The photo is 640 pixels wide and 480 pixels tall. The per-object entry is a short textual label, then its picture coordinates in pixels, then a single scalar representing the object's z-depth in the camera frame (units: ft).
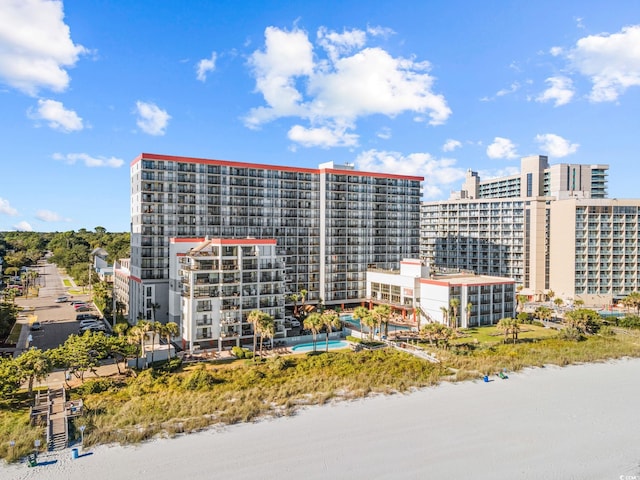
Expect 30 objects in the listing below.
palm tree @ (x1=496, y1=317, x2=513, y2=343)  241.29
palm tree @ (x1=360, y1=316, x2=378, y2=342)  226.58
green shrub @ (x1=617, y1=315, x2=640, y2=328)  294.25
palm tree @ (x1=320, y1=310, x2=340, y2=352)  218.18
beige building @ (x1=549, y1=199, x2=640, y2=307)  394.93
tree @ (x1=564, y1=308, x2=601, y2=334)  267.18
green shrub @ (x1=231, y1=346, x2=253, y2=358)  210.59
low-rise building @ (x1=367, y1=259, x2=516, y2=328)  282.56
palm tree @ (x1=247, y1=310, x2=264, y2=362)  204.14
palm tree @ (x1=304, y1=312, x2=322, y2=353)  214.48
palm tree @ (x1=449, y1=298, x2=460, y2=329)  269.23
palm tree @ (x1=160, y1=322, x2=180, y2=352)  191.65
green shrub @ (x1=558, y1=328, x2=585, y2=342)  253.03
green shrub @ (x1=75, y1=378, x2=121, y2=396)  160.72
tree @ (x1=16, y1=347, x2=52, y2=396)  147.02
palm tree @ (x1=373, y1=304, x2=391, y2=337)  229.45
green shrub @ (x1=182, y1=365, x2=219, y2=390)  167.84
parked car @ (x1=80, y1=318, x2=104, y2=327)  271.08
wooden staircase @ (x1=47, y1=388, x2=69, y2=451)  122.62
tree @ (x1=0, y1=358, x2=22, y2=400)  142.10
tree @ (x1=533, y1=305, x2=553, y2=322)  306.55
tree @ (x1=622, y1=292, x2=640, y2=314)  324.80
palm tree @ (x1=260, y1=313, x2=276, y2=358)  203.10
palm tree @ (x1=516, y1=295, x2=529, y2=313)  313.32
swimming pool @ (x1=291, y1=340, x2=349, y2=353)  231.07
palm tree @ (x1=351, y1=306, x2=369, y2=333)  239.48
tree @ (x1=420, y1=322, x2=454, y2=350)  229.66
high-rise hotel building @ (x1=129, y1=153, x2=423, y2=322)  281.13
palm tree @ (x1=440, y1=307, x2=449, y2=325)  276.21
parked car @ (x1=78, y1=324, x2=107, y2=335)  258.65
